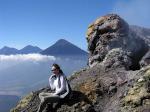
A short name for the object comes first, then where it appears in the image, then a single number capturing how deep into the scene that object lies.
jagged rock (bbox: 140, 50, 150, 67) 15.46
